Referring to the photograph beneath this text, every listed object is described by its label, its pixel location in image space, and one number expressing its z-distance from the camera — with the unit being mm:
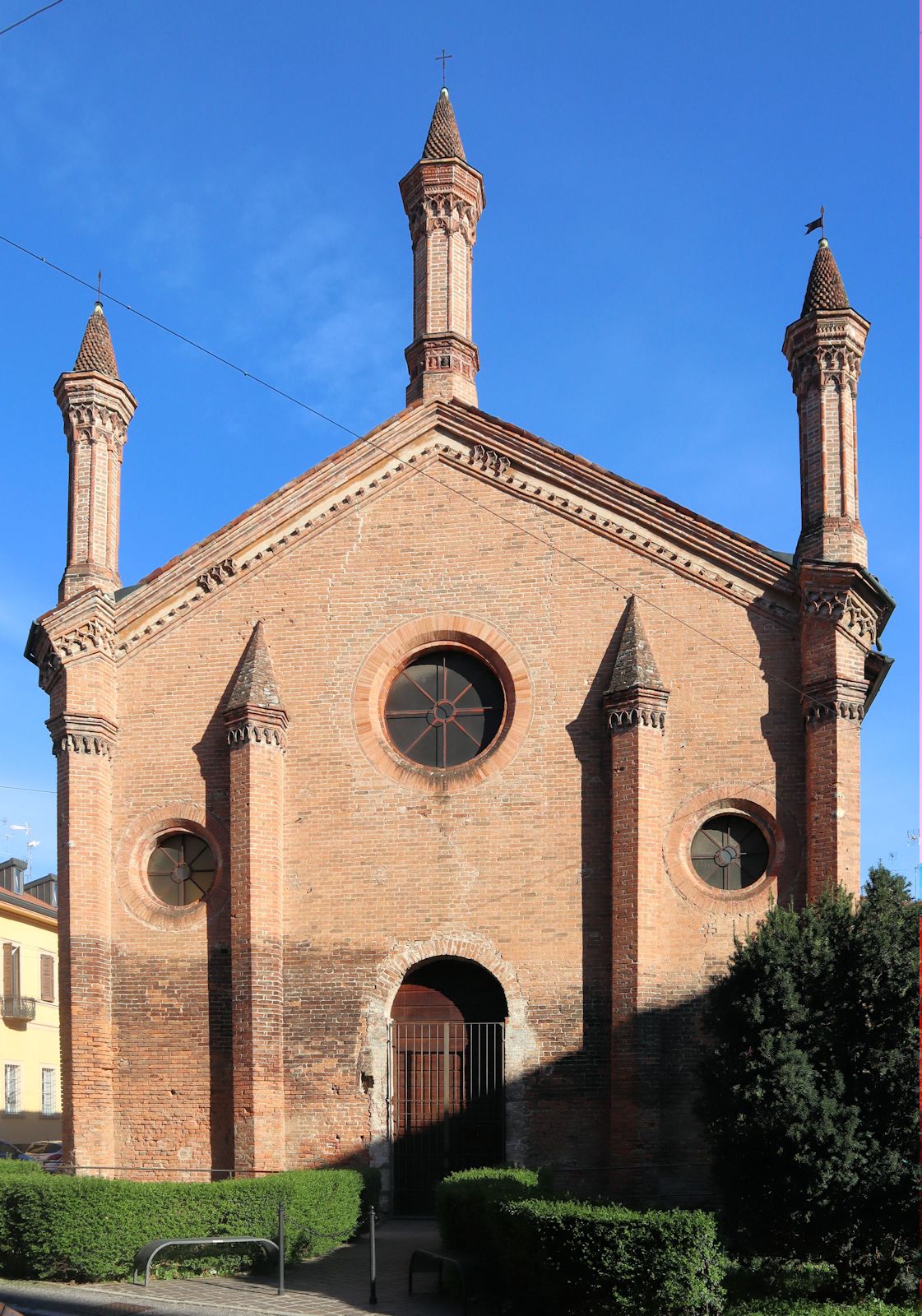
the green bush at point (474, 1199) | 14359
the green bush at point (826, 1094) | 12945
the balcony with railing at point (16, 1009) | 39031
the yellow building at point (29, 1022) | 39094
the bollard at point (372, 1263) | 13961
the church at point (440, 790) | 18500
